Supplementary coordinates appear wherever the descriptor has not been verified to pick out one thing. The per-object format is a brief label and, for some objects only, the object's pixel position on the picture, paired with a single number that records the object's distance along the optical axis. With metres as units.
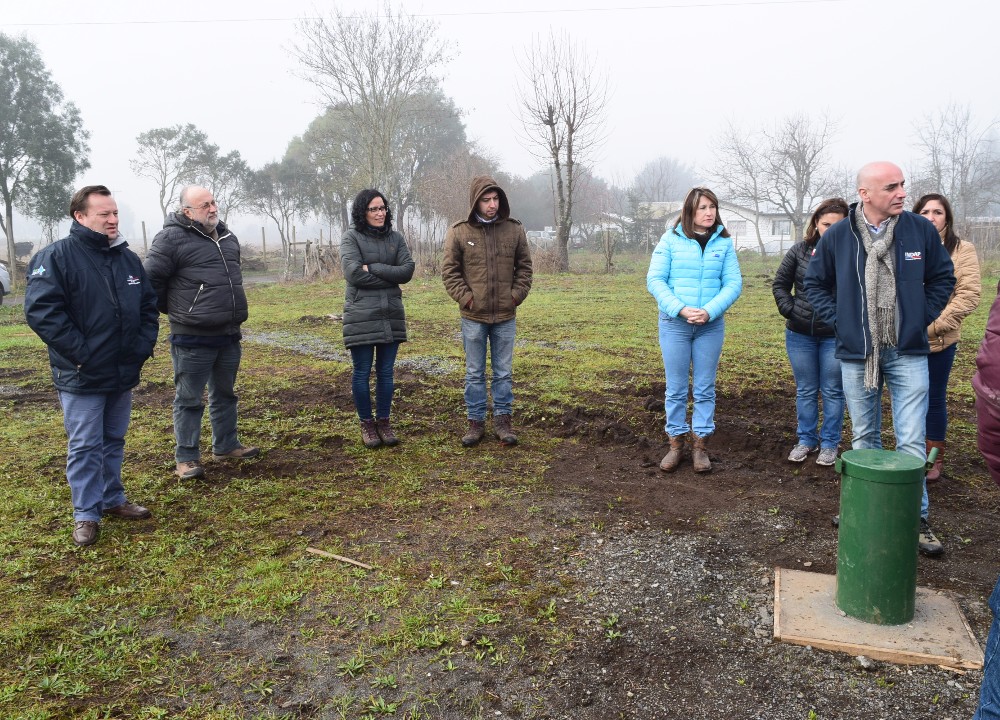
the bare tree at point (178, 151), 42.03
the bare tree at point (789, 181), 43.66
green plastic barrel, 3.18
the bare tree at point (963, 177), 37.31
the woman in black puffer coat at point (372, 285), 5.67
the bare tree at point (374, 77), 31.11
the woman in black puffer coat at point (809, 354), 5.21
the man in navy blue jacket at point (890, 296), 3.82
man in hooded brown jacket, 5.76
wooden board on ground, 2.98
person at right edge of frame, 1.95
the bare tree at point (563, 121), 27.83
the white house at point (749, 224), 55.81
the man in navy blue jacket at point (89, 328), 4.10
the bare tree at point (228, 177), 45.09
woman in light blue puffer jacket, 5.02
